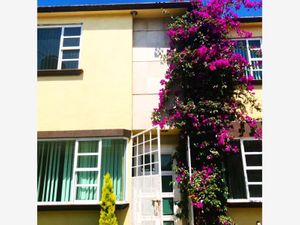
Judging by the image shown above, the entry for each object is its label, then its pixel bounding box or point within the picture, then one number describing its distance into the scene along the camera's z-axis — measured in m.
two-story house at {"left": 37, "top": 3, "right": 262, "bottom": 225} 7.42
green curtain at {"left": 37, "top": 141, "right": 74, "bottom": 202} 7.52
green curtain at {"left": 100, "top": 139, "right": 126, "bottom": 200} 7.54
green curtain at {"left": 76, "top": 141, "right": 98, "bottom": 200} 7.45
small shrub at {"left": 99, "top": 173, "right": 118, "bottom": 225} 6.74
